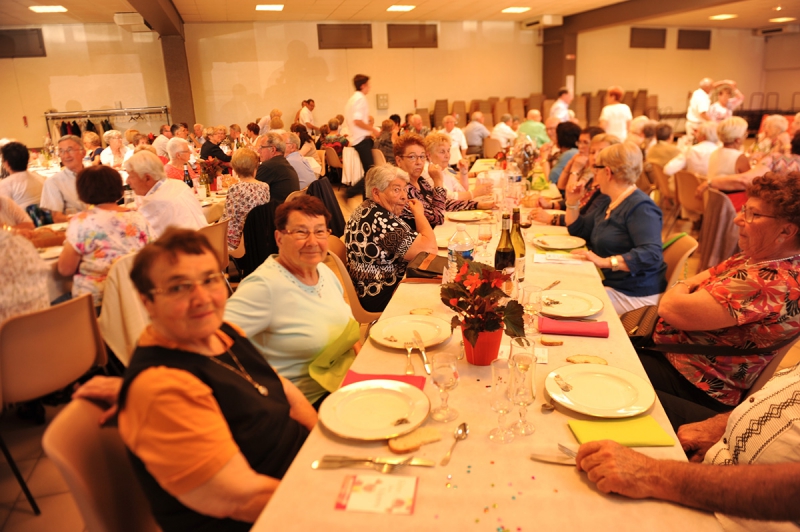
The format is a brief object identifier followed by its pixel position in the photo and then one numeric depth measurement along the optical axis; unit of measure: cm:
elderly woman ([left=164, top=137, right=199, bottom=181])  598
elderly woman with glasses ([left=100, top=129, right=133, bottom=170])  776
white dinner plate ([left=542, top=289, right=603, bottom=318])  205
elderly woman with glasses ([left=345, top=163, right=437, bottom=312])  289
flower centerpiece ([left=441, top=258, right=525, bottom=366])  158
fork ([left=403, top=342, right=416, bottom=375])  165
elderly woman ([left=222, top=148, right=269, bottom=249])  442
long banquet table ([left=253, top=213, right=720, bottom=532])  106
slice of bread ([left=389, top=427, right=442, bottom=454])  126
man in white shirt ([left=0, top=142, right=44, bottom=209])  451
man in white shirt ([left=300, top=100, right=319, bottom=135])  1198
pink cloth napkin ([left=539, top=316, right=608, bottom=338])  189
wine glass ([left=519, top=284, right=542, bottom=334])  194
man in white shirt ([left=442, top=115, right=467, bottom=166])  975
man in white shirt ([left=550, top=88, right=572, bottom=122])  993
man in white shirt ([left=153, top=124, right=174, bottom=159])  821
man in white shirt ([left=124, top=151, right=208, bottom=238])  375
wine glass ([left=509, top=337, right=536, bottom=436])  135
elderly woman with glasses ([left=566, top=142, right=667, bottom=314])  287
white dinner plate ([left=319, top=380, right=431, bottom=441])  132
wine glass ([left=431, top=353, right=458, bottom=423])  141
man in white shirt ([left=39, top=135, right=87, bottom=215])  461
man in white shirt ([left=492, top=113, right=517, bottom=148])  980
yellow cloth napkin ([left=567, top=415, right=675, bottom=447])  129
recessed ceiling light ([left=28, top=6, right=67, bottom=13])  834
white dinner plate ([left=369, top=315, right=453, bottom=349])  185
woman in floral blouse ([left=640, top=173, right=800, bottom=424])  179
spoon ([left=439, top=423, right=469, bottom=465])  131
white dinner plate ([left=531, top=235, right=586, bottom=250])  311
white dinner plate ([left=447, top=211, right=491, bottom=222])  394
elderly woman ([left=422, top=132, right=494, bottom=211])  443
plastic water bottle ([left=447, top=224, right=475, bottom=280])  255
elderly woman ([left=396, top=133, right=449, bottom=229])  393
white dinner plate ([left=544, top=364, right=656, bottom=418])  141
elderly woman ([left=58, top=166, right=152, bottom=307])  291
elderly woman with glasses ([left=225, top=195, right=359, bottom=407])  182
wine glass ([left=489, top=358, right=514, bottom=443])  132
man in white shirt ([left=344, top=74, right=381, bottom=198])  891
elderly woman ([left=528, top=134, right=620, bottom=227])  366
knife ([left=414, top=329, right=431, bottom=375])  165
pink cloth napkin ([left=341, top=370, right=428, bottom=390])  160
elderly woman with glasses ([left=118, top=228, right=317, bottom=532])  109
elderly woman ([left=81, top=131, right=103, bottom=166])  783
